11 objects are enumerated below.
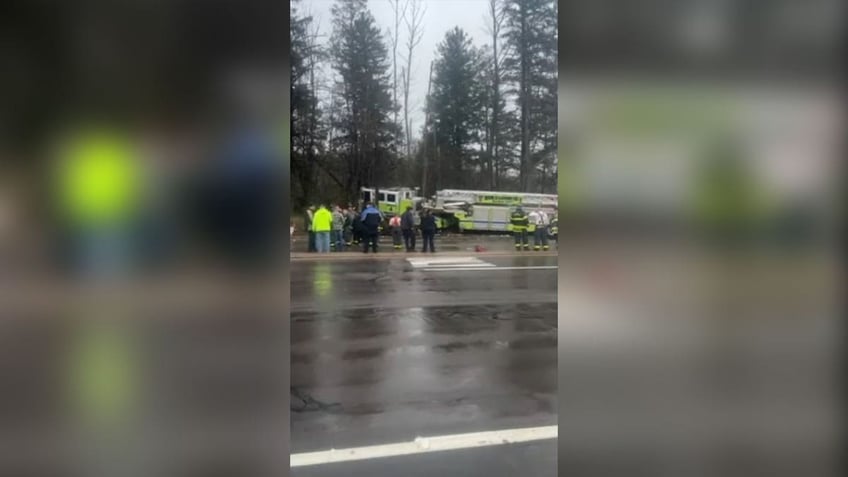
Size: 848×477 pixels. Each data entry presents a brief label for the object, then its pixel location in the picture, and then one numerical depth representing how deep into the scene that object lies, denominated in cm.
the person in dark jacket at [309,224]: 1441
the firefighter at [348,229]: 1621
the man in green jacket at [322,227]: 1438
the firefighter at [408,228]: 1586
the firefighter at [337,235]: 1559
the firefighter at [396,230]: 1647
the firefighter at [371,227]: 1519
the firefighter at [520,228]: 1653
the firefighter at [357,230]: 1546
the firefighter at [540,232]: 1642
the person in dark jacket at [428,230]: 1584
